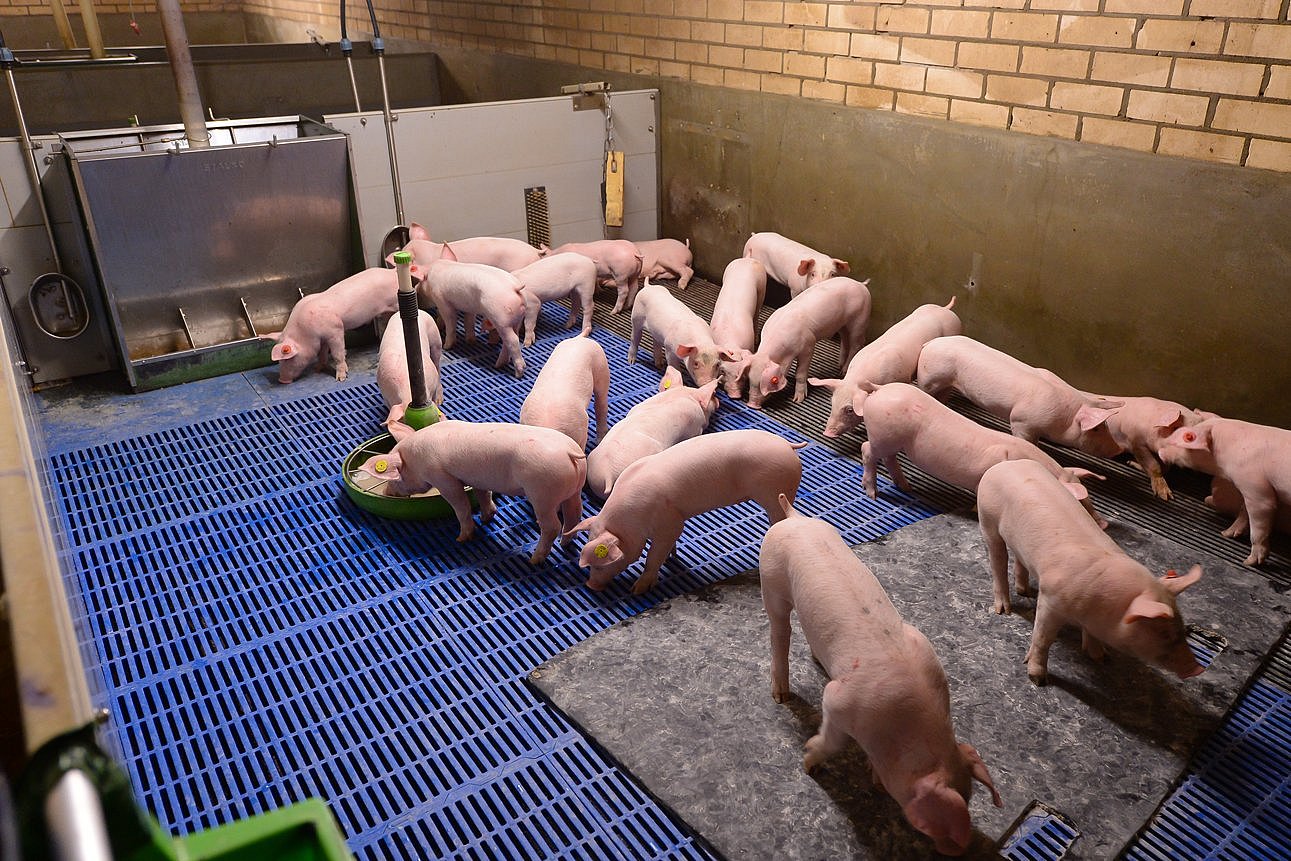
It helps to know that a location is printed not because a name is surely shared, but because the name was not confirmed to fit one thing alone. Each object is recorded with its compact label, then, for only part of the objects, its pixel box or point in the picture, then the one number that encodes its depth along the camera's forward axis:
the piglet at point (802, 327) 5.17
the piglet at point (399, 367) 4.74
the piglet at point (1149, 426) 4.14
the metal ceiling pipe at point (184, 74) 5.34
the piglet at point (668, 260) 7.07
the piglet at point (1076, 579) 2.82
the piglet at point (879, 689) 2.32
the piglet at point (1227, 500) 3.88
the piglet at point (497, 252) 6.36
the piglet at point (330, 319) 5.50
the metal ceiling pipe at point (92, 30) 7.19
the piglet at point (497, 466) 3.69
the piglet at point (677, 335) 5.09
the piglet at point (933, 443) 3.89
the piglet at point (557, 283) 5.96
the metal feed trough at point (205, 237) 5.24
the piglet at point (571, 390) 4.29
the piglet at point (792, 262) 5.81
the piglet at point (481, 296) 5.54
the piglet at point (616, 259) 6.70
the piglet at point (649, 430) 4.12
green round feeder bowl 4.12
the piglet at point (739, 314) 5.20
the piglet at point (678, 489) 3.52
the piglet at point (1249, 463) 3.67
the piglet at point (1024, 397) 4.30
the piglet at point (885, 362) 4.69
